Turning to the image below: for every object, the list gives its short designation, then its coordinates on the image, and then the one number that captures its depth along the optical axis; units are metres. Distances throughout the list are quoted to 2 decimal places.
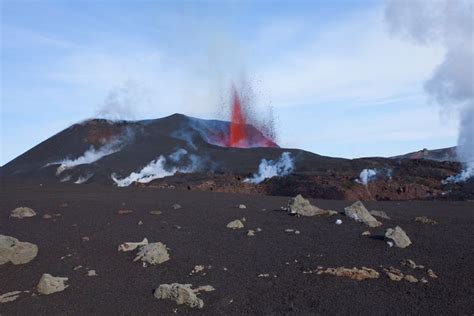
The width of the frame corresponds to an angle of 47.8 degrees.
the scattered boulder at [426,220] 13.36
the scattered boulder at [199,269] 9.09
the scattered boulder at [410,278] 8.32
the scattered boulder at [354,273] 8.54
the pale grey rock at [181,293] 7.55
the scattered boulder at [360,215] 12.67
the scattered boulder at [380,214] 14.09
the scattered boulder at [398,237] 10.43
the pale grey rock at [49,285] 8.31
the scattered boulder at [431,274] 8.57
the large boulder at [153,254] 9.69
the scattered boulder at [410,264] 9.04
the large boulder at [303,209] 13.79
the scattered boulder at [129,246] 10.48
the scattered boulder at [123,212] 14.68
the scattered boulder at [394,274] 8.40
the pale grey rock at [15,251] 9.84
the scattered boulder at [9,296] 8.05
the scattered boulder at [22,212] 14.07
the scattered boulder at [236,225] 12.52
